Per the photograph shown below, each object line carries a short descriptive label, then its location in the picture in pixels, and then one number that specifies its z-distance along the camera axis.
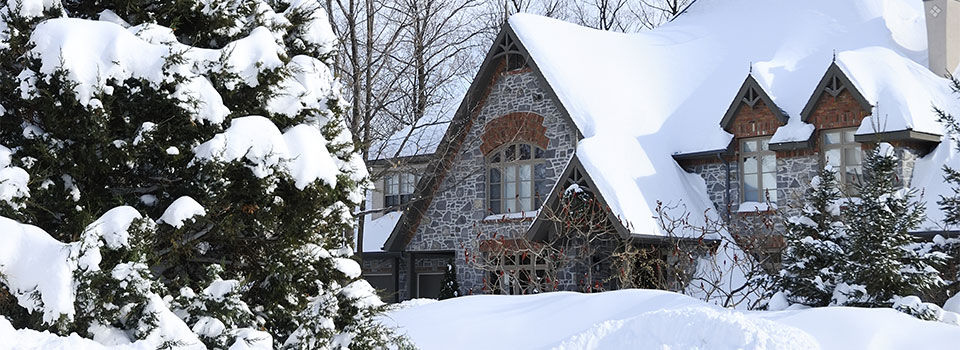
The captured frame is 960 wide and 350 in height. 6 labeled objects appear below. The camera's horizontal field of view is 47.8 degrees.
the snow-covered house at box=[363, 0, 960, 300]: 19.30
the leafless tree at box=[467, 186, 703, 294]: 19.05
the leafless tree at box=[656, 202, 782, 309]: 17.46
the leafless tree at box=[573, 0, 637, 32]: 35.69
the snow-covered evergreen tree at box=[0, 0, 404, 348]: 7.67
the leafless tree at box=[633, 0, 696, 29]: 35.69
